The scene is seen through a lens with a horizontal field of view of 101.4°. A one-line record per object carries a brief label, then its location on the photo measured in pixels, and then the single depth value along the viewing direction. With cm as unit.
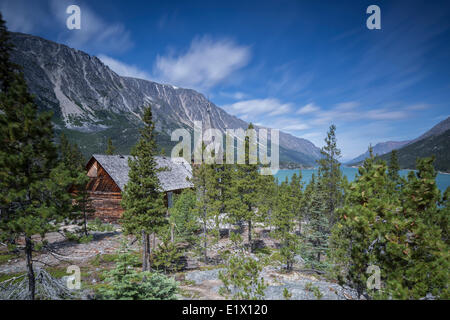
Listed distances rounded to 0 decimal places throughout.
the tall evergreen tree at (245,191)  2089
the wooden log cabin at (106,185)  2925
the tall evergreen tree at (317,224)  1984
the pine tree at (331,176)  2042
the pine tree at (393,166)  2373
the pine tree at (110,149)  5478
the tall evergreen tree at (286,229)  1723
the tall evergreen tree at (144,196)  1456
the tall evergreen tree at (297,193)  3131
